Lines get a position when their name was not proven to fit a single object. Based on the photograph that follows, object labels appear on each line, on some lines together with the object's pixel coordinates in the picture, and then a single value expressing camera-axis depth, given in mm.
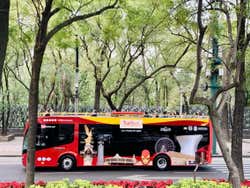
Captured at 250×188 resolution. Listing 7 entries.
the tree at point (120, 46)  19141
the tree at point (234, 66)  7098
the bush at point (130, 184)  8164
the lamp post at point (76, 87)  27314
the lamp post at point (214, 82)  25625
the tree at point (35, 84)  8344
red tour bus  20609
